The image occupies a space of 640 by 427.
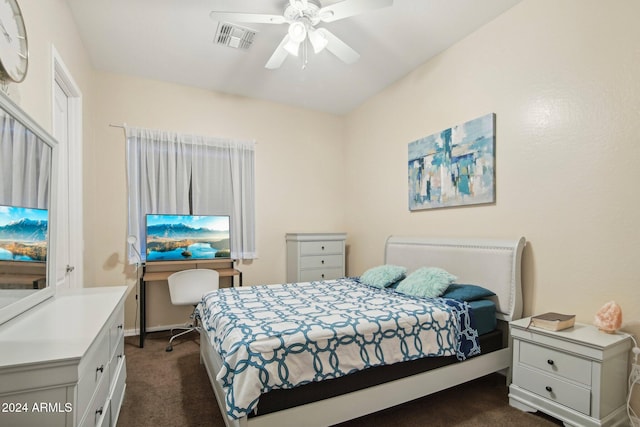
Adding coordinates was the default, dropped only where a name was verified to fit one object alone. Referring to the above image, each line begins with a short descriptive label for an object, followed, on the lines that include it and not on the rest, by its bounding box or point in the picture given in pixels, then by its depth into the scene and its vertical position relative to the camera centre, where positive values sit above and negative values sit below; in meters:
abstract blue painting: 2.68 +0.46
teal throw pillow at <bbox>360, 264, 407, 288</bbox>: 2.94 -0.60
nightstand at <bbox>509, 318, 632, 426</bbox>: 1.73 -0.96
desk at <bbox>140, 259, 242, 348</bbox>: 3.20 -0.65
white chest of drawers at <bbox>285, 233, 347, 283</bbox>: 4.07 -0.56
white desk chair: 3.22 -0.75
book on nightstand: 1.93 -0.69
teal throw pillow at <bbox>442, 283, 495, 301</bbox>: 2.37 -0.62
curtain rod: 3.53 +1.01
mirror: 1.33 +0.01
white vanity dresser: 0.95 -0.51
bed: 1.58 -0.96
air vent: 2.72 +1.63
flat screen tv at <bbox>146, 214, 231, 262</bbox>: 3.53 -0.27
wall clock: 1.39 +0.82
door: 2.57 +0.29
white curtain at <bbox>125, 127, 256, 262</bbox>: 3.59 +0.44
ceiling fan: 2.07 +1.39
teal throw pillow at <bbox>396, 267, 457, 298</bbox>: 2.46 -0.57
